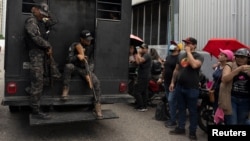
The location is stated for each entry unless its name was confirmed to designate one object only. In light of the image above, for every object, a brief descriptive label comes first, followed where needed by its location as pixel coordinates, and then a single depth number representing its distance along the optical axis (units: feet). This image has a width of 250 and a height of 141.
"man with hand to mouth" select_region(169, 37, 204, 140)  19.01
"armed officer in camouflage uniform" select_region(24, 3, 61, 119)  18.79
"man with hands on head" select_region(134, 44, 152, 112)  27.89
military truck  19.25
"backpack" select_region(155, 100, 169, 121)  25.07
